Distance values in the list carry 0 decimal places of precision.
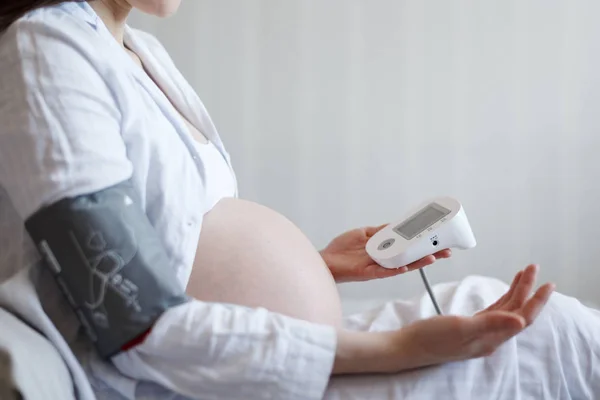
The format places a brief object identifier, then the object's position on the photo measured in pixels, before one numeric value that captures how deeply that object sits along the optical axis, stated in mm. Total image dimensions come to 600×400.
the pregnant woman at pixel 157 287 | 1241
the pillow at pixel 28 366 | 1184
